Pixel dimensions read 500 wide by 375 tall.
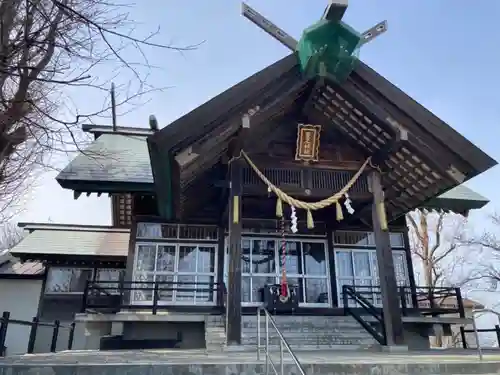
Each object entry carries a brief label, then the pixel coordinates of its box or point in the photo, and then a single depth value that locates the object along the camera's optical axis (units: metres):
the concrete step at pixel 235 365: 4.18
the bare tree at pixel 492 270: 23.72
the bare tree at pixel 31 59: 3.66
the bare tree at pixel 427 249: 23.17
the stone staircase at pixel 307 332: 7.64
